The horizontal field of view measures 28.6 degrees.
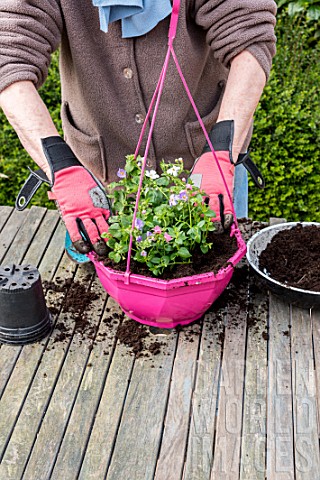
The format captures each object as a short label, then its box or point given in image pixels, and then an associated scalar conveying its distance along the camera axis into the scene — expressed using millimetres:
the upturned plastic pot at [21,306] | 1744
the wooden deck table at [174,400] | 1450
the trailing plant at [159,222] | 1698
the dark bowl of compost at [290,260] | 1847
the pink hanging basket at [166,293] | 1658
